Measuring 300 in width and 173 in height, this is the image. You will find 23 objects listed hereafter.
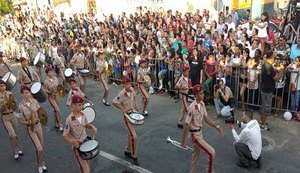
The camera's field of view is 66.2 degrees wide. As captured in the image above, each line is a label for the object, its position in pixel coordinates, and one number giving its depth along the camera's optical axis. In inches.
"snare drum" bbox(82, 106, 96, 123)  188.9
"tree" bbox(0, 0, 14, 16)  824.4
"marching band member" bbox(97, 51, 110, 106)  316.6
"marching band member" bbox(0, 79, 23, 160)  212.8
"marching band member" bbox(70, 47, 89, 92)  330.4
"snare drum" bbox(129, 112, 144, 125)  201.1
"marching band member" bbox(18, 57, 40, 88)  279.0
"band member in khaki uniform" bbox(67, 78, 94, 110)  237.1
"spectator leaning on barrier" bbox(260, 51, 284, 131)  232.1
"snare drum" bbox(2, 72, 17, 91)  275.1
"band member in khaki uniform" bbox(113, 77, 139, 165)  204.2
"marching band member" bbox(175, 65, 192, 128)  247.4
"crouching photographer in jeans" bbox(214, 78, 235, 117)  262.3
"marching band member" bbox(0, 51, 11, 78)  318.6
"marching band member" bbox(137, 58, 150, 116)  271.5
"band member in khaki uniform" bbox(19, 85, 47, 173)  197.3
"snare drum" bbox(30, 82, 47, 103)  244.6
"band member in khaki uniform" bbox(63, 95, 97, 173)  169.6
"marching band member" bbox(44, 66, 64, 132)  256.9
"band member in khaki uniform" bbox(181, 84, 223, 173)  179.7
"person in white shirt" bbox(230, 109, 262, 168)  189.3
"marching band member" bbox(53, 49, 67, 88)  349.2
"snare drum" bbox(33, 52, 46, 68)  360.2
